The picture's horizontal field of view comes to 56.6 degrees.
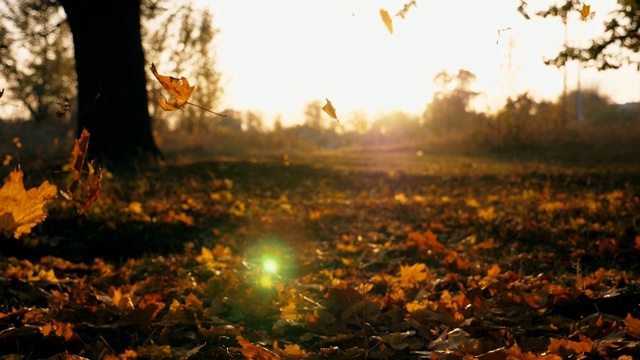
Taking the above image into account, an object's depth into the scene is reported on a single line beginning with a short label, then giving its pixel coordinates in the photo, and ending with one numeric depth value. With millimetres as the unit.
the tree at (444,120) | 23997
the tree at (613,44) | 5004
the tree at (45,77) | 17047
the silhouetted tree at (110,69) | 8227
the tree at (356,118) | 29734
